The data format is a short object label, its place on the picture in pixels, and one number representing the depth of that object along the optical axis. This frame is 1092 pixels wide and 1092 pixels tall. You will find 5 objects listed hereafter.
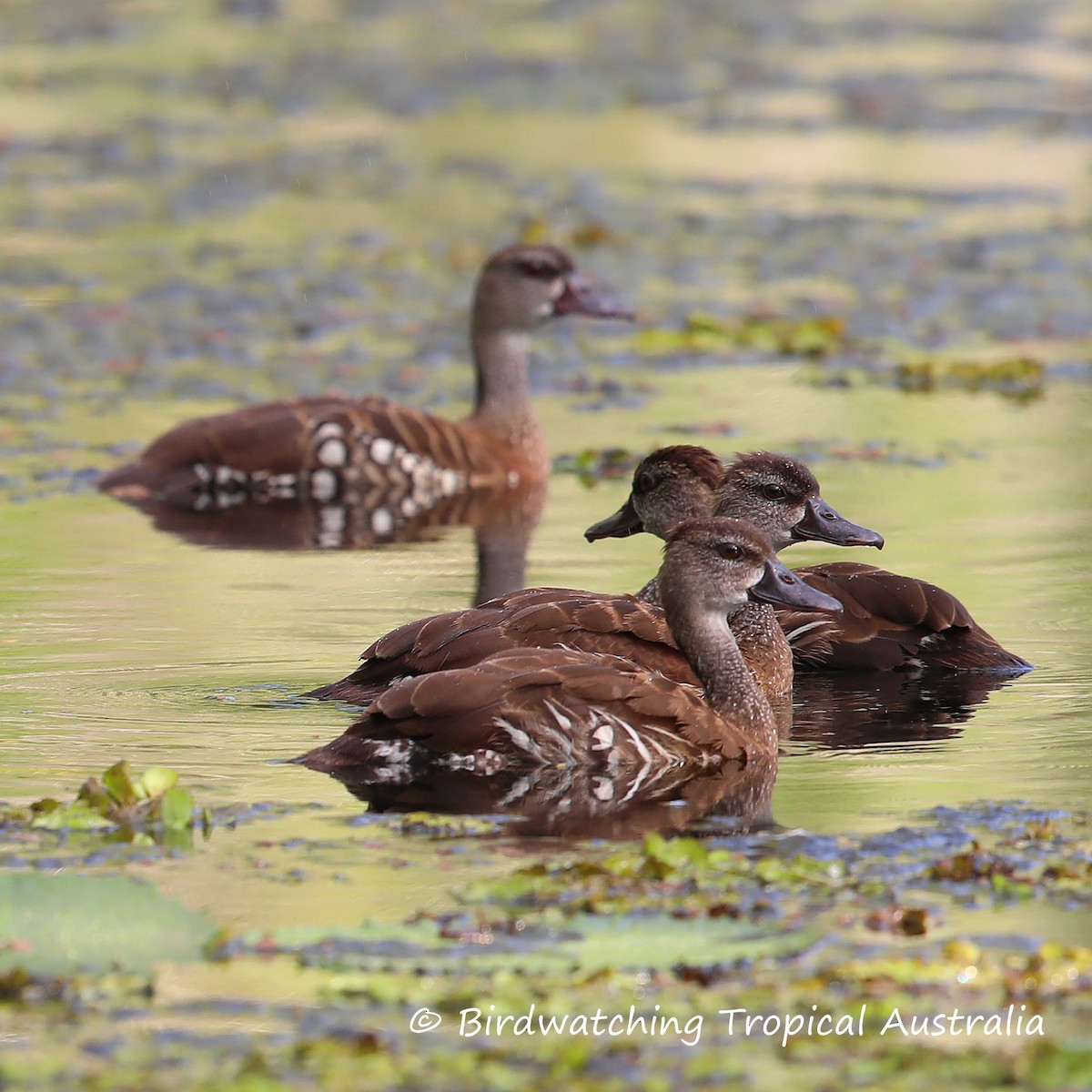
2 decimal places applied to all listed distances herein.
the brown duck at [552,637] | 17.09
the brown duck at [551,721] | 15.61
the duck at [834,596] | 19.37
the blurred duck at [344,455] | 26.97
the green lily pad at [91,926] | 12.10
